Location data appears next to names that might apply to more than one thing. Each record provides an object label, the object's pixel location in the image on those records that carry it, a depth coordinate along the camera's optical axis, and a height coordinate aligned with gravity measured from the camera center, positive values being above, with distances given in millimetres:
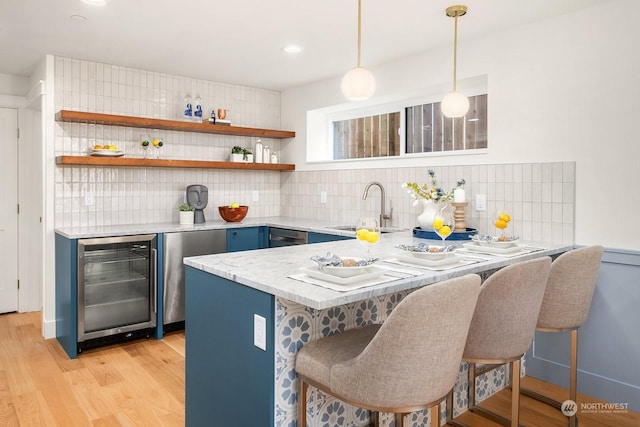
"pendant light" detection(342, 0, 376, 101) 2264 +587
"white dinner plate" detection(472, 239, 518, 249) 2428 -232
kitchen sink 3703 -243
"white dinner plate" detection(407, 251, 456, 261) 2023 -247
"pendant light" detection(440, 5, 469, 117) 2564 +549
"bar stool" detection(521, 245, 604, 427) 2219 -441
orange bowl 4277 -132
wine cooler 3348 -699
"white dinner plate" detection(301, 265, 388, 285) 1599 -278
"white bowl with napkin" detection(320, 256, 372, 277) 1649 -260
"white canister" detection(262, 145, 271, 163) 4838 +476
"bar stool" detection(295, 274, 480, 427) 1365 -491
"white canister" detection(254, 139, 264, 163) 4773 +501
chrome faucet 3891 -68
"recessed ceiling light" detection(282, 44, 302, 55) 3461 +1180
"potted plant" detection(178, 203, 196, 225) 4125 -139
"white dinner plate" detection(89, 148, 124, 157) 3709 +378
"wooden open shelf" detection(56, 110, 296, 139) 3568 +665
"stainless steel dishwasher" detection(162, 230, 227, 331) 3693 -523
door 4297 -120
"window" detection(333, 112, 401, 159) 4185 +625
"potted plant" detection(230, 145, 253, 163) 4625 +456
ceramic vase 3152 -95
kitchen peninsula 1624 -506
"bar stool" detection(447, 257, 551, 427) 1807 -464
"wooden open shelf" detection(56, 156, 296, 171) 3559 +320
